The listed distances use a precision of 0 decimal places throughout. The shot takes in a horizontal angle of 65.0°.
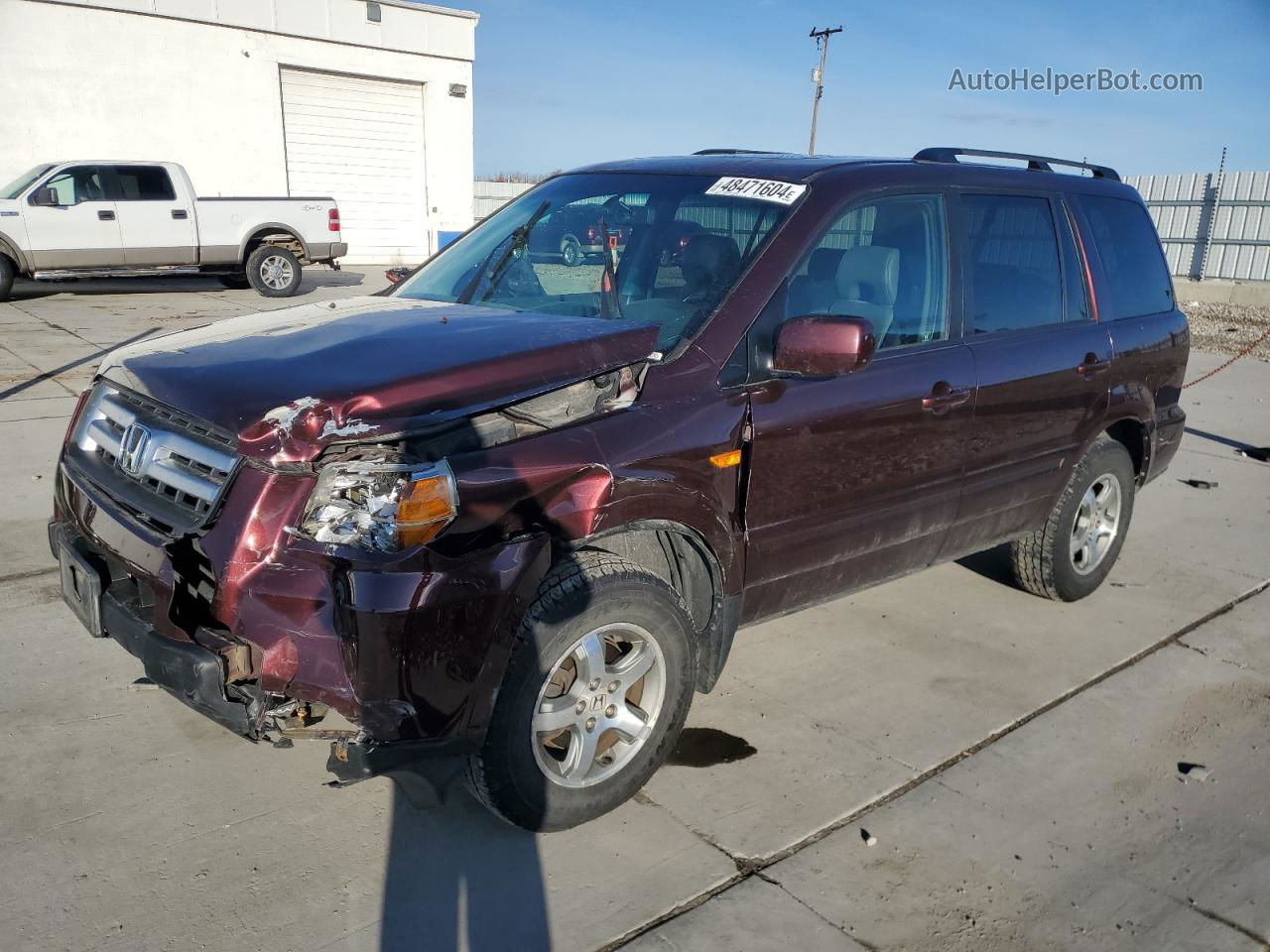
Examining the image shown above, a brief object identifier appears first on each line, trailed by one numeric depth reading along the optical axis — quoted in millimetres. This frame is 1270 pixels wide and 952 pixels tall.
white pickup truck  14039
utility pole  42353
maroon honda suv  2484
